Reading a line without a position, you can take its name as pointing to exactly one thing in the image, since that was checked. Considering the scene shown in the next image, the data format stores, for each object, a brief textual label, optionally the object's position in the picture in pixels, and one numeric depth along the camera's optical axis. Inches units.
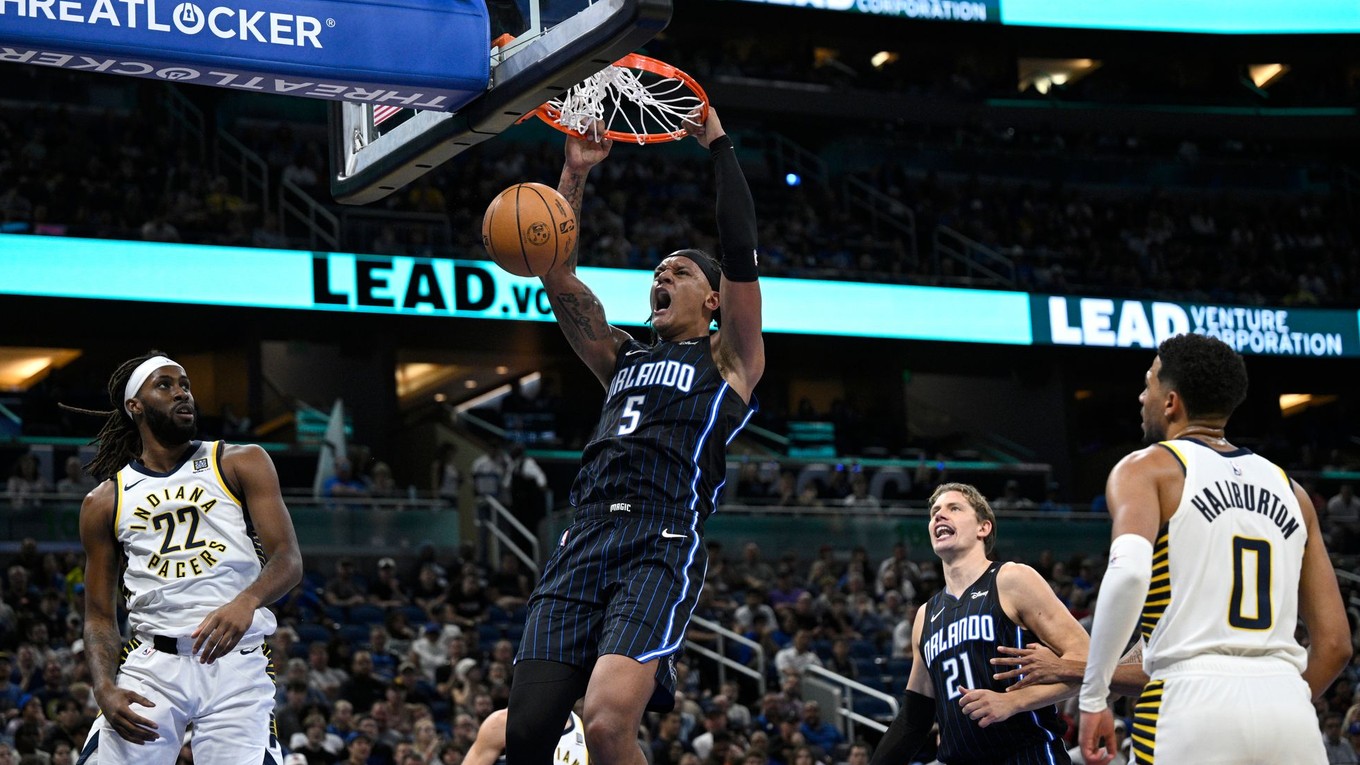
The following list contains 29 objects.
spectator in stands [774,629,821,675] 626.5
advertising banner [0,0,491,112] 229.8
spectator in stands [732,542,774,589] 745.0
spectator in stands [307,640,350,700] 540.7
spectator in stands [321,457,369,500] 775.1
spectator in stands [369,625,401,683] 577.3
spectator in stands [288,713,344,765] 473.7
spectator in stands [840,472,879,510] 880.3
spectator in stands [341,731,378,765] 456.4
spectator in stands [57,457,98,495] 713.6
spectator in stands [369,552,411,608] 652.1
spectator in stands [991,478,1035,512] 912.3
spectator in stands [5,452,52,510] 695.1
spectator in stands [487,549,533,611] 693.9
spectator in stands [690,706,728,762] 525.7
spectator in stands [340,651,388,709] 532.1
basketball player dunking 213.6
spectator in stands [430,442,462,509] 853.8
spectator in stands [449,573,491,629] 649.6
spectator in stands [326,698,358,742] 498.9
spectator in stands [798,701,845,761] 569.0
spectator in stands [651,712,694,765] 518.3
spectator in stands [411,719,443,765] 469.1
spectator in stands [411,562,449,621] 652.1
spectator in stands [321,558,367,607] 646.5
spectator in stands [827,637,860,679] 642.2
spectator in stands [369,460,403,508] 783.3
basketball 243.8
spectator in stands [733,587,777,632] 668.1
